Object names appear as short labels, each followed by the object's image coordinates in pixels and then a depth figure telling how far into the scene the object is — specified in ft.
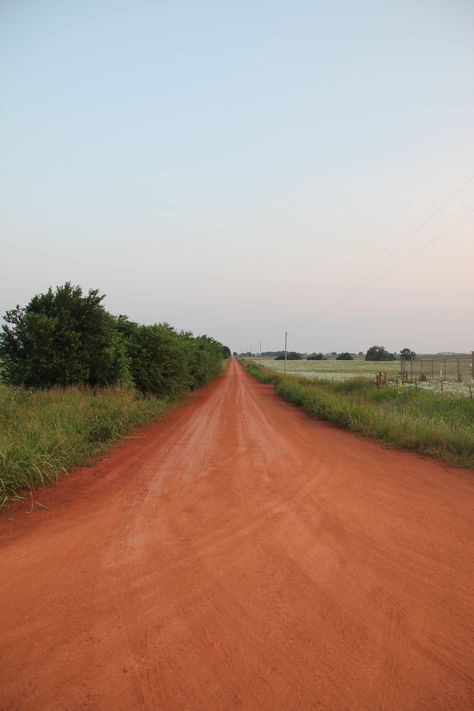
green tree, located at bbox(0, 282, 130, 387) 39.50
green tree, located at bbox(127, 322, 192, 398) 56.18
